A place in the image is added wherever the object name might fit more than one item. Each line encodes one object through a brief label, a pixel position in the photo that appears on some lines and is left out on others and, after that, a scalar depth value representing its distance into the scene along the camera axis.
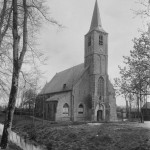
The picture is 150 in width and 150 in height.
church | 35.50
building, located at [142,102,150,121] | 41.91
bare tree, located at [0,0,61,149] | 9.52
